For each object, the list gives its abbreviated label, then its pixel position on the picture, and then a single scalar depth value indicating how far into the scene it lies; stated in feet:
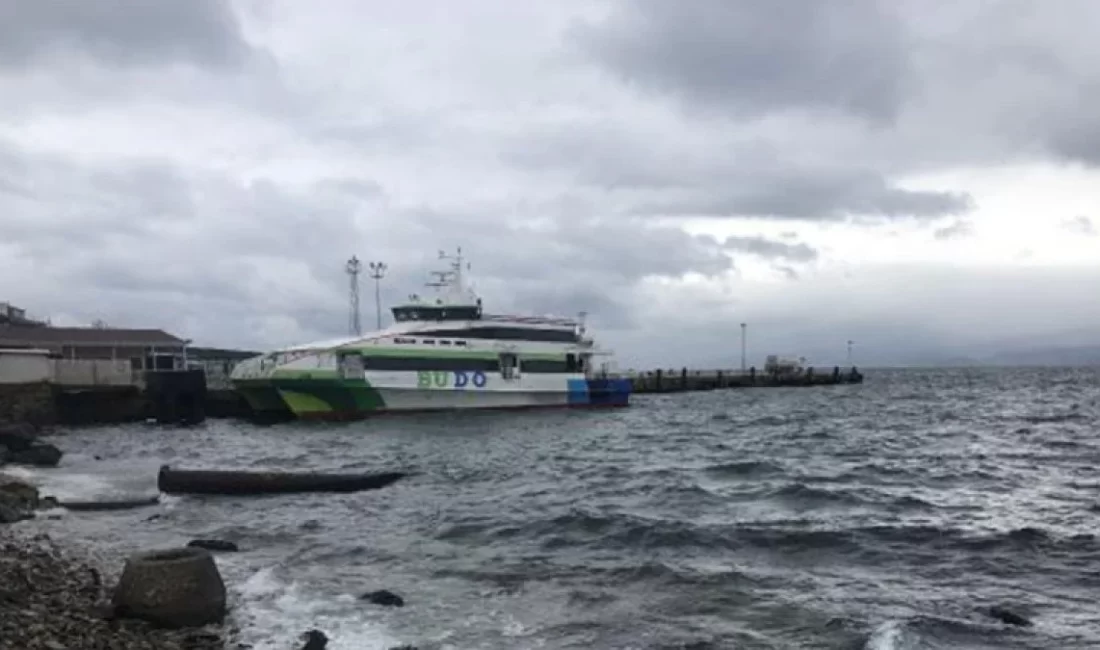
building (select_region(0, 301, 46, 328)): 275.18
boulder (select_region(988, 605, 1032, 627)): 39.64
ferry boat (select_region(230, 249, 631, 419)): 172.14
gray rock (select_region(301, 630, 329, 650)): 36.47
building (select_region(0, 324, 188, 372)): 226.79
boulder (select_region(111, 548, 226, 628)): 37.99
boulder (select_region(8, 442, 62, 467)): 102.27
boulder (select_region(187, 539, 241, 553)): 56.03
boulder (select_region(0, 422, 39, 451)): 108.68
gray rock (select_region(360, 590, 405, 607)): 44.80
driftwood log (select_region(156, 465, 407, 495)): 80.07
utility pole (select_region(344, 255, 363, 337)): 241.96
